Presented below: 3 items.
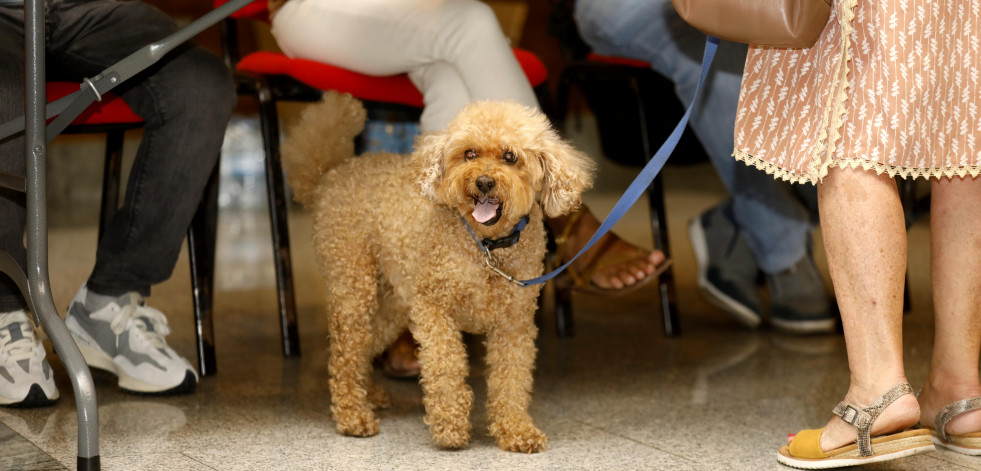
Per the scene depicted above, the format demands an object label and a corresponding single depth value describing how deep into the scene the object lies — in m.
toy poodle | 3.04
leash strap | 3.02
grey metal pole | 2.92
